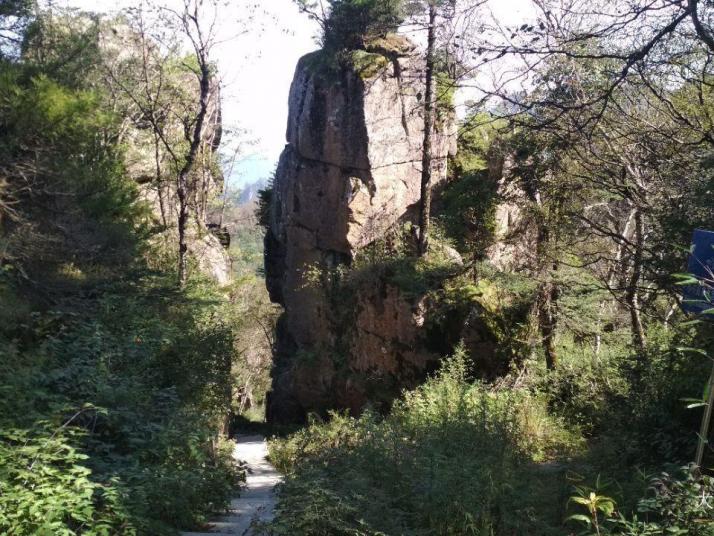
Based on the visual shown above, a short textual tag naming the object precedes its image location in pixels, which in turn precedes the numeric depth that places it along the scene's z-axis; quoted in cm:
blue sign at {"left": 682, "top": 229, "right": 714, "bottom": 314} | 427
